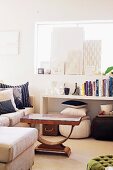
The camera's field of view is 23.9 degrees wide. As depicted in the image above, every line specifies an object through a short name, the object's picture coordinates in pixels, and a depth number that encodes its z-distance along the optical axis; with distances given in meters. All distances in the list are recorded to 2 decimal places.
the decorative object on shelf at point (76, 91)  5.11
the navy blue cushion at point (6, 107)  4.18
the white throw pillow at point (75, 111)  4.77
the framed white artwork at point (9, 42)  5.39
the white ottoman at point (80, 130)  4.69
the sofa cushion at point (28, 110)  4.62
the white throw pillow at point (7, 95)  4.26
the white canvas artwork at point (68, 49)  5.21
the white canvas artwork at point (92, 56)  5.14
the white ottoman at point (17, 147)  2.39
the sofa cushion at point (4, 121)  3.73
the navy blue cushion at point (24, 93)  4.94
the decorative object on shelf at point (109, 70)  4.86
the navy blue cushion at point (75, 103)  4.96
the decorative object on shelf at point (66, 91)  5.11
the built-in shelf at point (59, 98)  4.76
